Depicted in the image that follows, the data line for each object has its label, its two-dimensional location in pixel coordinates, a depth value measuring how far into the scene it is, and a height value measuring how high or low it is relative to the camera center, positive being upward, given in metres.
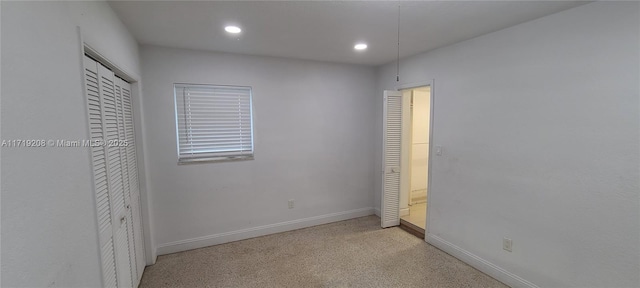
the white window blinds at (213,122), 2.94 +0.07
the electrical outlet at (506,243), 2.35 -1.10
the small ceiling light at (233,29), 2.22 +0.87
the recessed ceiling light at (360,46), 2.77 +0.89
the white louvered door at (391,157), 3.42 -0.44
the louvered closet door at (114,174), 1.51 -0.33
